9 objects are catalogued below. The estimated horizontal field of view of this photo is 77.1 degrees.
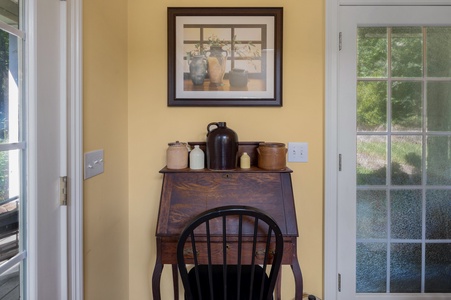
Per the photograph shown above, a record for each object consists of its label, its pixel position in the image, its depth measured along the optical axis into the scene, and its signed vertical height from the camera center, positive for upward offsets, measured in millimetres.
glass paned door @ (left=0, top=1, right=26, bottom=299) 832 -38
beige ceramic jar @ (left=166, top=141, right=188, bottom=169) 1551 -69
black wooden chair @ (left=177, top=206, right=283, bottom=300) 1310 -504
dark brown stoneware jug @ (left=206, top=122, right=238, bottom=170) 1489 -29
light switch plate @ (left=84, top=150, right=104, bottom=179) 1237 -91
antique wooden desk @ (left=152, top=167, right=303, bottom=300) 1333 -275
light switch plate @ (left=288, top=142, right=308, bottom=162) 1750 -51
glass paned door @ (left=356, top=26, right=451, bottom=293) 1728 -93
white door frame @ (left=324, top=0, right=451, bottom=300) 1703 +41
